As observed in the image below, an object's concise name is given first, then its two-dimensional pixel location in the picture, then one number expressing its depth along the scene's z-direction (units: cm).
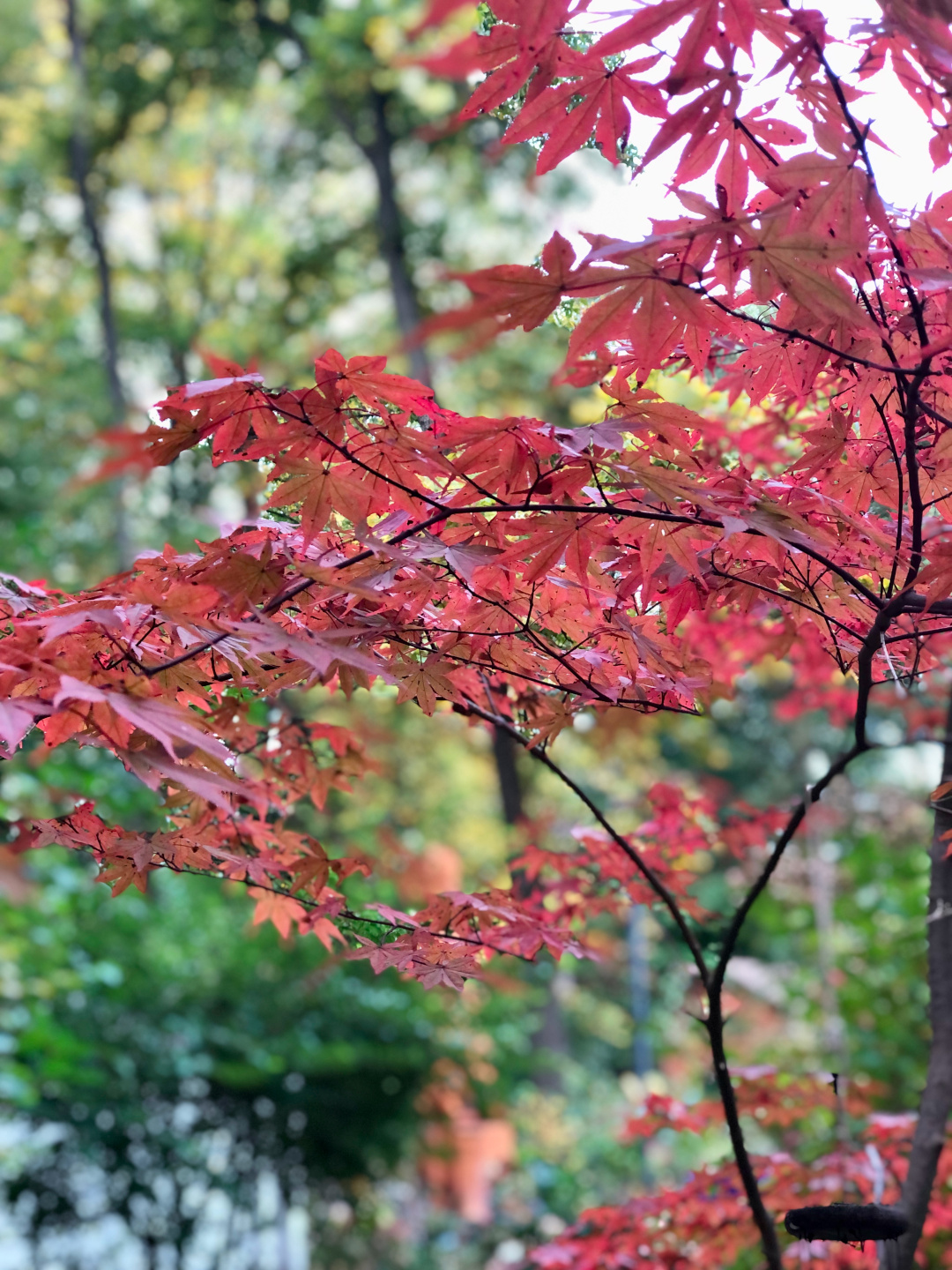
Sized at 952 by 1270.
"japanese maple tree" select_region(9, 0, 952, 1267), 84
